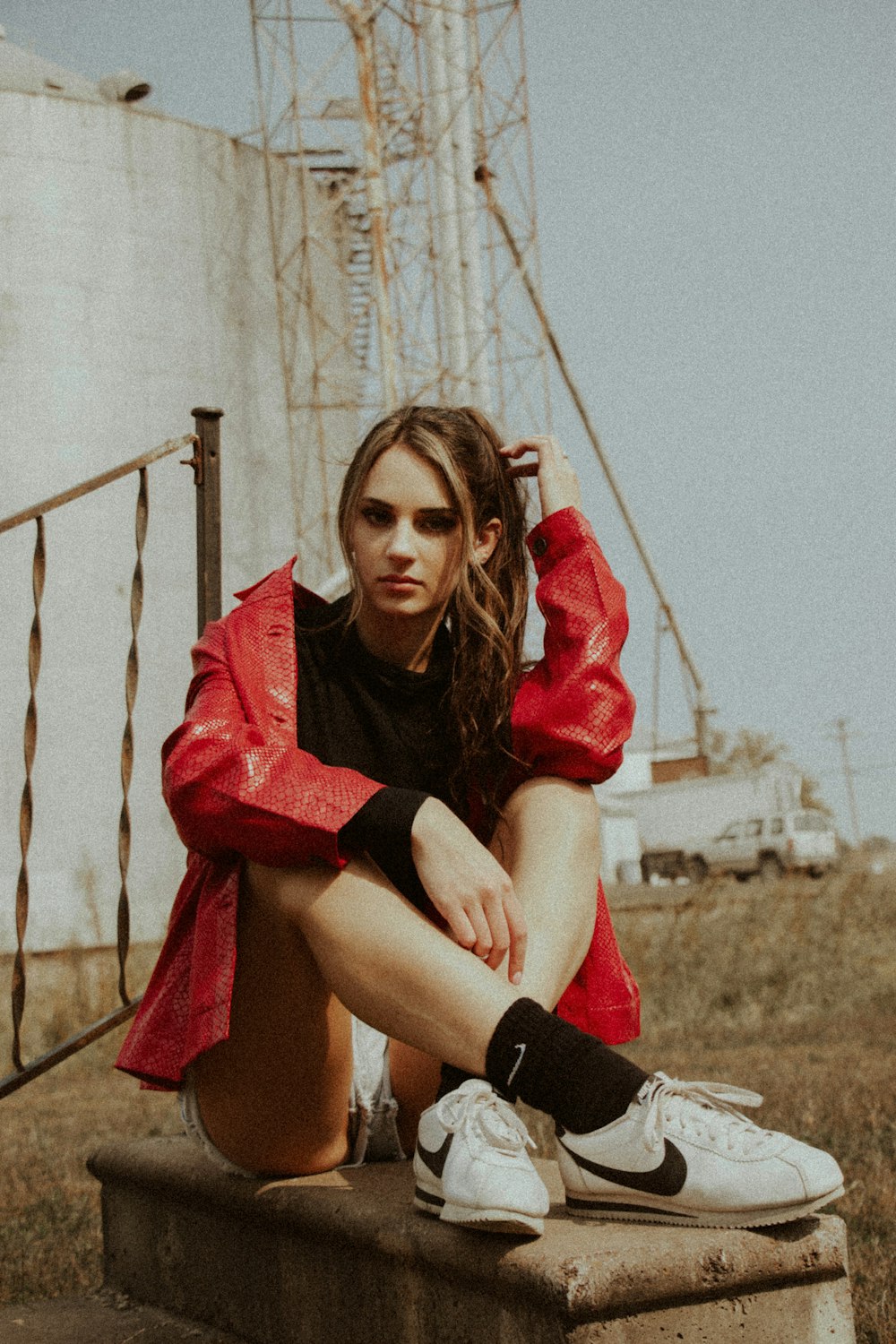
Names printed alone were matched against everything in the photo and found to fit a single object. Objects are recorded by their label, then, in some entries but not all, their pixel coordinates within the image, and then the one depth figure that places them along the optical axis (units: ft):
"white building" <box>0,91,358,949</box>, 42.80
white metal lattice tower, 52.80
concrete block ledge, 4.01
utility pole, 160.45
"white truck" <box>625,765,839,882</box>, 71.67
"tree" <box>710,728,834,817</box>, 148.46
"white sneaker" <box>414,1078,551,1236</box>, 4.19
